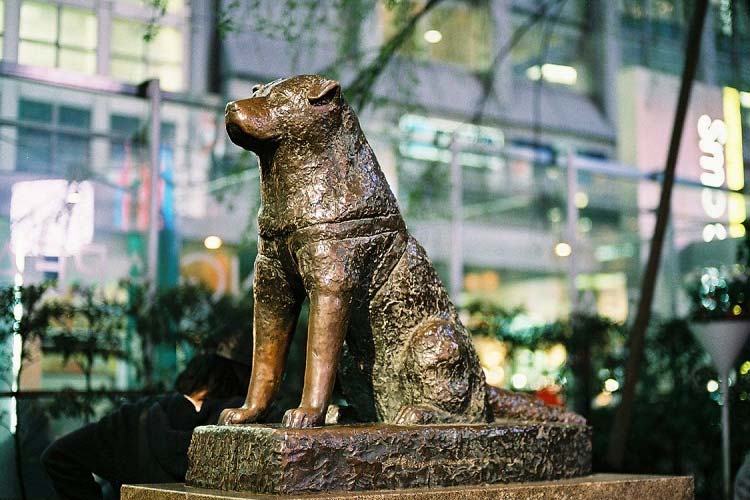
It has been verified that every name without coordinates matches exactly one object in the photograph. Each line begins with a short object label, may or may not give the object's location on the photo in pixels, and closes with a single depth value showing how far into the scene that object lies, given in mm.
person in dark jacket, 3711
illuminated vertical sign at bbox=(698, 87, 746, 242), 8664
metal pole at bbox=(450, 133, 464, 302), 8031
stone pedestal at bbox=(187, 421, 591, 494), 2141
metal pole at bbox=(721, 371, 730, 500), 5049
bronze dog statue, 2361
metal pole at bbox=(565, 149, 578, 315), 8492
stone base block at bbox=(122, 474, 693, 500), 2158
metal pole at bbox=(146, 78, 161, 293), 6020
